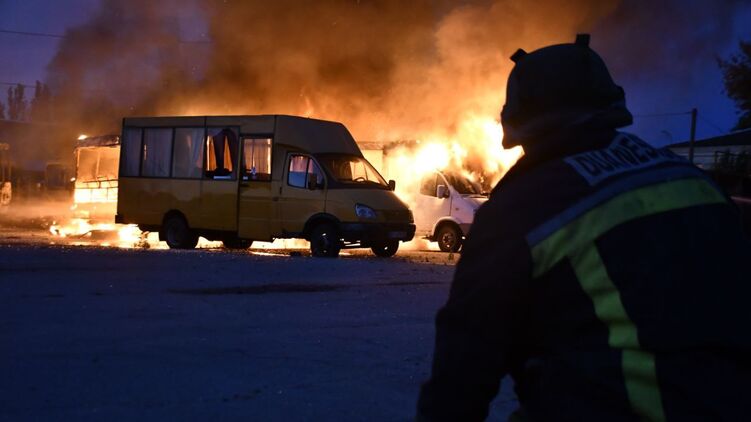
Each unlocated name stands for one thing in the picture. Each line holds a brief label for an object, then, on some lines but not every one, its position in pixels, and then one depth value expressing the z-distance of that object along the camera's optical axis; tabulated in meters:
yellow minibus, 16.03
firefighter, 1.64
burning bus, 24.20
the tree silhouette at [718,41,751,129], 34.12
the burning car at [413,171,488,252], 18.88
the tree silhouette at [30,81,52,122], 59.42
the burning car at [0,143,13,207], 37.88
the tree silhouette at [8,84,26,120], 110.00
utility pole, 34.26
